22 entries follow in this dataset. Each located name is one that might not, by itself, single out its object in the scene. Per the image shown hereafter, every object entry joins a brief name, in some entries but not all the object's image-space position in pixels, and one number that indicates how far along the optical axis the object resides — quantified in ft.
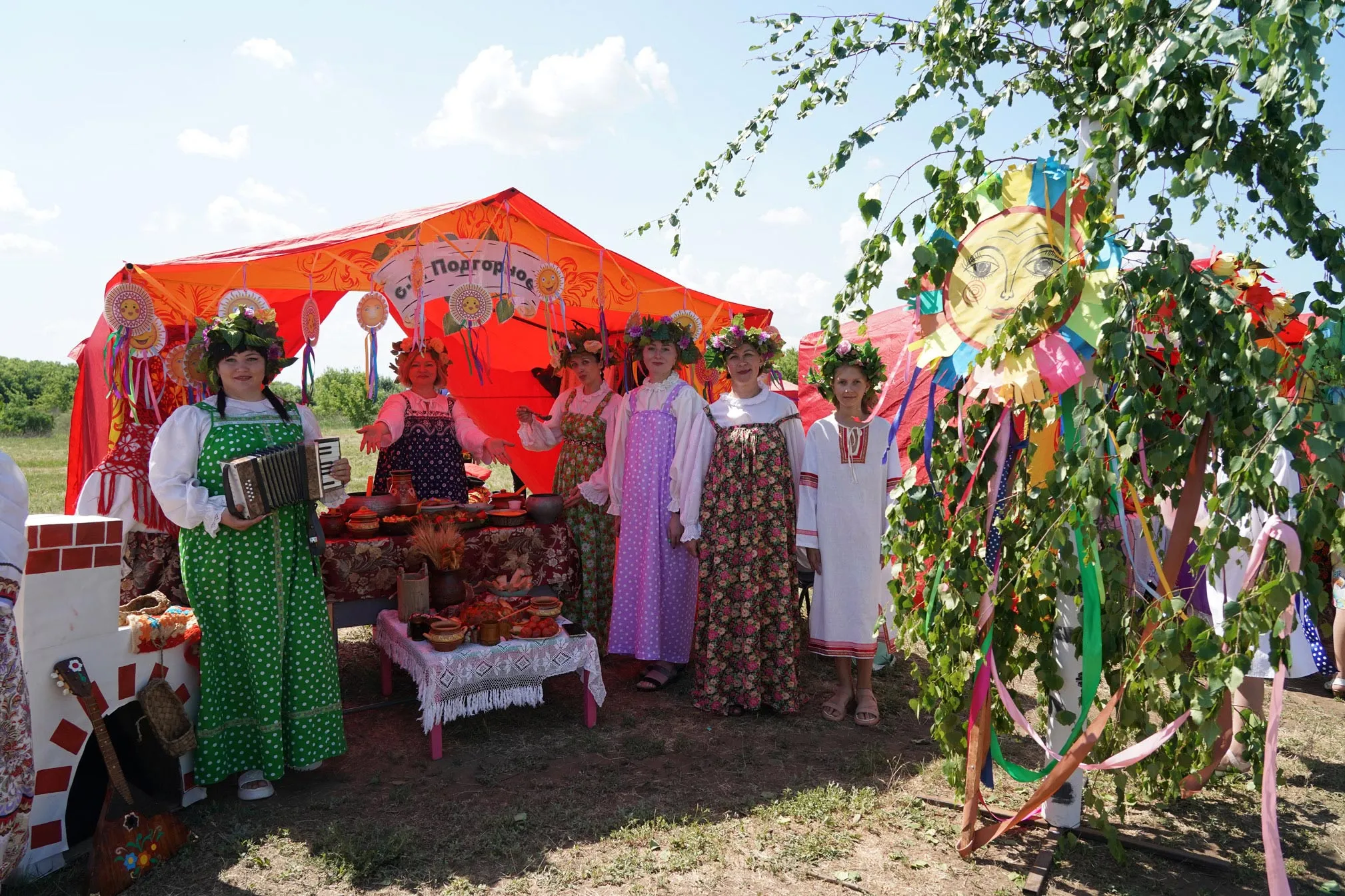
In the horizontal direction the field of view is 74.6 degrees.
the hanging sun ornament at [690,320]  17.90
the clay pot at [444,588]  16.05
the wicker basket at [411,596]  15.47
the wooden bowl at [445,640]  13.84
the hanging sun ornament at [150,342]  13.85
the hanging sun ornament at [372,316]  16.96
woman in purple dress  17.25
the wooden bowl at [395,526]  16.95
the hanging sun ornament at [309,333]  16.39
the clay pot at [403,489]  18.17
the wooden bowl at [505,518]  18.06
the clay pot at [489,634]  14.23
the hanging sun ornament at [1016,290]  8.44
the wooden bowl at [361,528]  16.42
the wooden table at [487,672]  13.60
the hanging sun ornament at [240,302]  12.62
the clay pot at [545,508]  18.38
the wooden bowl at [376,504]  17.51
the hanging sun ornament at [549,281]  18.61
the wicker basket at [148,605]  12.49
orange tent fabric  15.15
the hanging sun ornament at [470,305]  17.79
